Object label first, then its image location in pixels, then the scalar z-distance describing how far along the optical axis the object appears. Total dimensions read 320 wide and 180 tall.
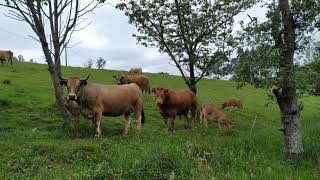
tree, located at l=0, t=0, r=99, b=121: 11.47
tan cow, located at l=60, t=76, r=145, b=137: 11.81
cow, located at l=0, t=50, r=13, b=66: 29.11
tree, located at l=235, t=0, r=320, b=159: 7.75
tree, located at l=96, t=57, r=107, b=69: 101.58
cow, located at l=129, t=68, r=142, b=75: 30.88
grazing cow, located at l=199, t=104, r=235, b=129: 14.67
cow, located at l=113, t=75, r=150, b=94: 20.99
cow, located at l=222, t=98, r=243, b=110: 21.24
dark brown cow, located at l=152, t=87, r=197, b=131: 14.13
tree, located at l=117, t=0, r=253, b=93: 16.03
